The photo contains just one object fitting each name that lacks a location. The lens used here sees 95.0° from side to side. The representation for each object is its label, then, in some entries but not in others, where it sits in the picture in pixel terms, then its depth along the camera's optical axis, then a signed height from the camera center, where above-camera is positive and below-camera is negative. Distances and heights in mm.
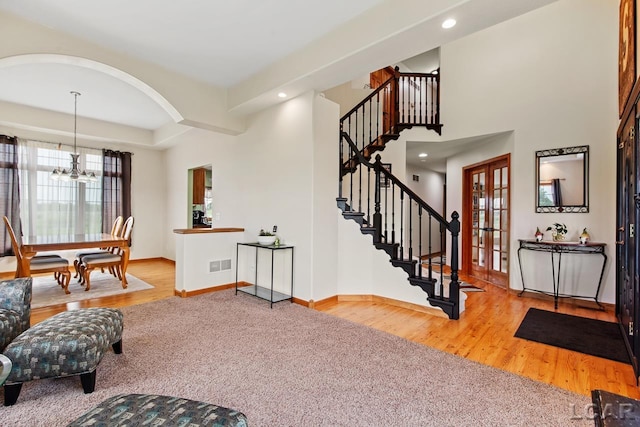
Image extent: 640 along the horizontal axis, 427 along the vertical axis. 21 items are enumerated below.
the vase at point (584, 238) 3643 -314
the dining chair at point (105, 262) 4375 -788
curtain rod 5505 +1340
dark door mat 2580 -1205
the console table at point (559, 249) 3639 -485
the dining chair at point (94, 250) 4768 -717
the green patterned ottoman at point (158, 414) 1178 -855
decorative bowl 4027 -394
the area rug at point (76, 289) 3955 -1197
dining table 3836 -474
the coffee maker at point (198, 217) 7086 -149
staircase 3449 +643
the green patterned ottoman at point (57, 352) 1759 -884
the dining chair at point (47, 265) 3991 -770
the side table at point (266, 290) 3825 -1132
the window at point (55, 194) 5453 +323
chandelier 4691 +585
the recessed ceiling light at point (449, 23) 2346 +1537
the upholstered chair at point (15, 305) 2100 -723
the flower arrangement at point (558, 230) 3904 -237
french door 4879 -150
